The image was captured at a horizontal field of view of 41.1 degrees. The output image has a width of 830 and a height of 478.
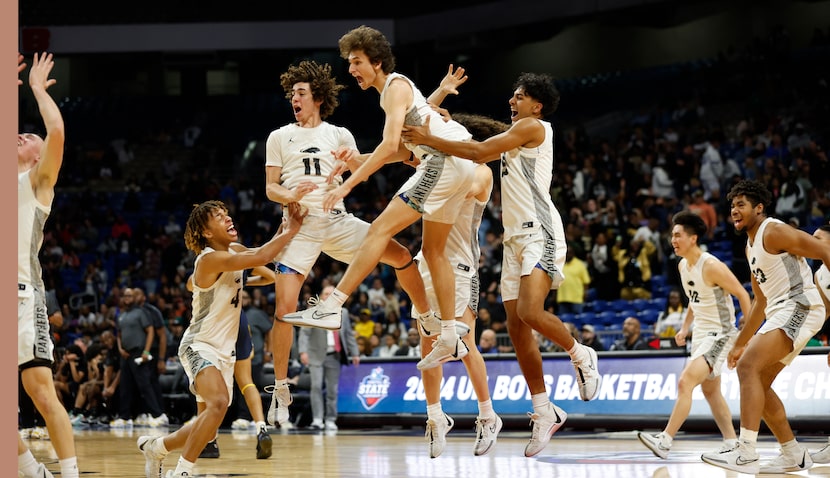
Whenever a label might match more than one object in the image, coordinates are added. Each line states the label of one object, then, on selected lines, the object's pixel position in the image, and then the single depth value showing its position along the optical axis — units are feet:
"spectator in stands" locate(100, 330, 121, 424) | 61.26
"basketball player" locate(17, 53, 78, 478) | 21.53
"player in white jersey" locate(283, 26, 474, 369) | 26.00
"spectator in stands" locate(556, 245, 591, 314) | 61.67
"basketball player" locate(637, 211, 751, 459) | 33.58
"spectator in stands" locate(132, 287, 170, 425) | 55.36
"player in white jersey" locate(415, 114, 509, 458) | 29.04
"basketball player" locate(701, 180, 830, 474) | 28.12
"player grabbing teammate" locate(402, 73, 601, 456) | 26.84
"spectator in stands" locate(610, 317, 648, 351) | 48.67
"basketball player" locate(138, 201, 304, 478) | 26.99
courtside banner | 41.70
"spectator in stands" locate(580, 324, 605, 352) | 49.78
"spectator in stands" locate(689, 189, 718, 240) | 62.08
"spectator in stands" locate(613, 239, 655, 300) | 61.52
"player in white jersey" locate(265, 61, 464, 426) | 28.60
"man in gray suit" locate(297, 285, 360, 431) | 51.85
